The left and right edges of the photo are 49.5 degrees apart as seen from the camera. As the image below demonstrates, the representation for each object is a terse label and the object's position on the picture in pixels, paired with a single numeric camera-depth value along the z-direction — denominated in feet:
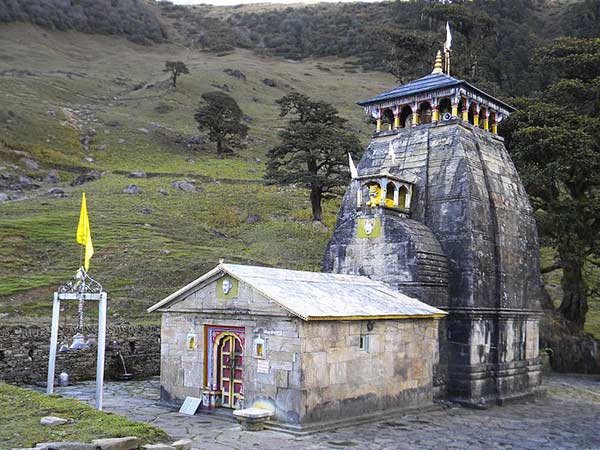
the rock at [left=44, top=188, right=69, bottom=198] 131.64
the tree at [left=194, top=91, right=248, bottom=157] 191.72
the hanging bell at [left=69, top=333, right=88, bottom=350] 44.32
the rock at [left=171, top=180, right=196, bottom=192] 147.43
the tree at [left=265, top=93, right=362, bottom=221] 127.13
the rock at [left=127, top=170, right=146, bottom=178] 158.20
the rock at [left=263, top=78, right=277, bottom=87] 296.71
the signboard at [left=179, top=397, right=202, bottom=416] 48.73
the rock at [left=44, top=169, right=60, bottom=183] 149.87
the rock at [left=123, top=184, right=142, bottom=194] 139.54
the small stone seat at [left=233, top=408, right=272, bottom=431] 43.06
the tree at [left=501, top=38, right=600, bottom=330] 85.20
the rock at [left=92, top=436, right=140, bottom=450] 28.96
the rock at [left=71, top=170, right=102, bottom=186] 148.94
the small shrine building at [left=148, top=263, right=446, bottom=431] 44.09
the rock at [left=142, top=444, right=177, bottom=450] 30.27
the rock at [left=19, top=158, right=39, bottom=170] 153.17
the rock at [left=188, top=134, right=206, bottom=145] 199.93
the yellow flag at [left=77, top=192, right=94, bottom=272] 45.75
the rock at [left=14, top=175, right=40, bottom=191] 138.31
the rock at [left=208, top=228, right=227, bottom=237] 120.67
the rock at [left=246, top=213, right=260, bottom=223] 131.23
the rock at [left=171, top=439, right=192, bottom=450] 32.17
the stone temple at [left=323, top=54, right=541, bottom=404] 57.72
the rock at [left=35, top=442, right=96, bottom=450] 27.72
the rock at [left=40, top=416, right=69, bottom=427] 33.01
